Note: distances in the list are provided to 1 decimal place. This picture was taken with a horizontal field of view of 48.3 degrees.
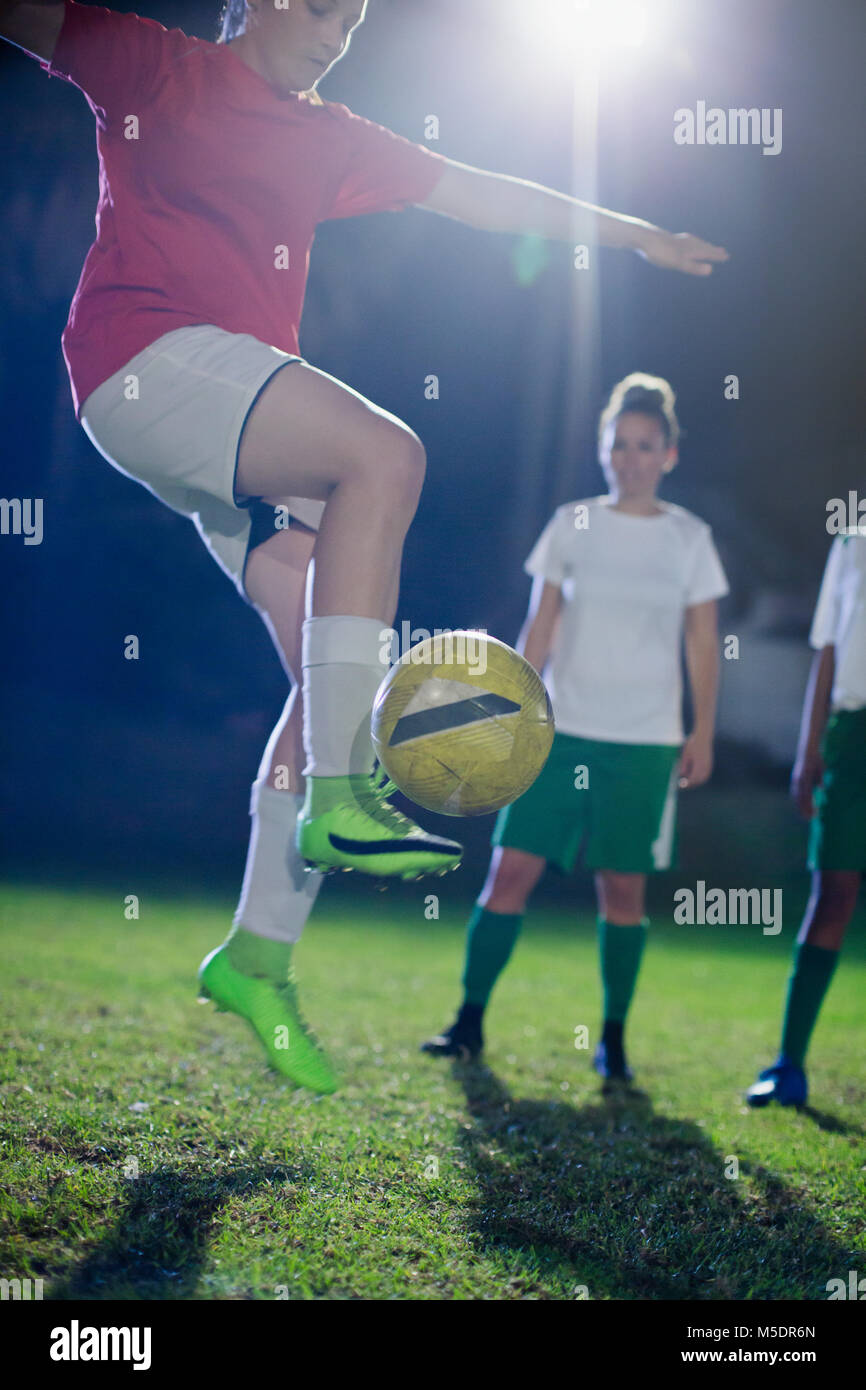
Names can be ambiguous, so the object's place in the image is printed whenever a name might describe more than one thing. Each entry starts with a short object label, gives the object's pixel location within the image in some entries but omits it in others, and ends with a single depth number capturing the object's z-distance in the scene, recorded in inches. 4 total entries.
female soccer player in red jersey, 62.6
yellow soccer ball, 60.3
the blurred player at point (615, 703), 117.1
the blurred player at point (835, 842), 107.0
